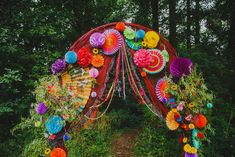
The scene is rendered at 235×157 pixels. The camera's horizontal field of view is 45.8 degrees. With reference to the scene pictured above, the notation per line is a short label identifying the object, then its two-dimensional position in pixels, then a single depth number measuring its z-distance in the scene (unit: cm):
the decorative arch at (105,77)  400
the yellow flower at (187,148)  433
